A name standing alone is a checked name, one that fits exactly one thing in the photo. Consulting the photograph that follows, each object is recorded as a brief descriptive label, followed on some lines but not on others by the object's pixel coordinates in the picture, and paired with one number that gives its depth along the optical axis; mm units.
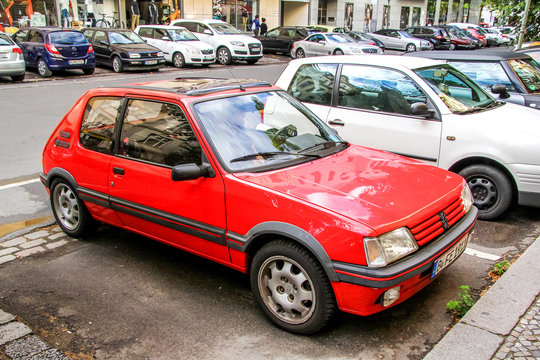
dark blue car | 16828
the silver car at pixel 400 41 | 31828
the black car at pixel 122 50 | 18703
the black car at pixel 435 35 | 33875
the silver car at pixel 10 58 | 15203
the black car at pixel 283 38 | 27625
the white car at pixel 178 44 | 20656
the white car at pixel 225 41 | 22703
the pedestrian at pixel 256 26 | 31566
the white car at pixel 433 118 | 5281
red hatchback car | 3145
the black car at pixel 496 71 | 7465
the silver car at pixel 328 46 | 24594
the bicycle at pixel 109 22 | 27794
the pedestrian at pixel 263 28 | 31289
